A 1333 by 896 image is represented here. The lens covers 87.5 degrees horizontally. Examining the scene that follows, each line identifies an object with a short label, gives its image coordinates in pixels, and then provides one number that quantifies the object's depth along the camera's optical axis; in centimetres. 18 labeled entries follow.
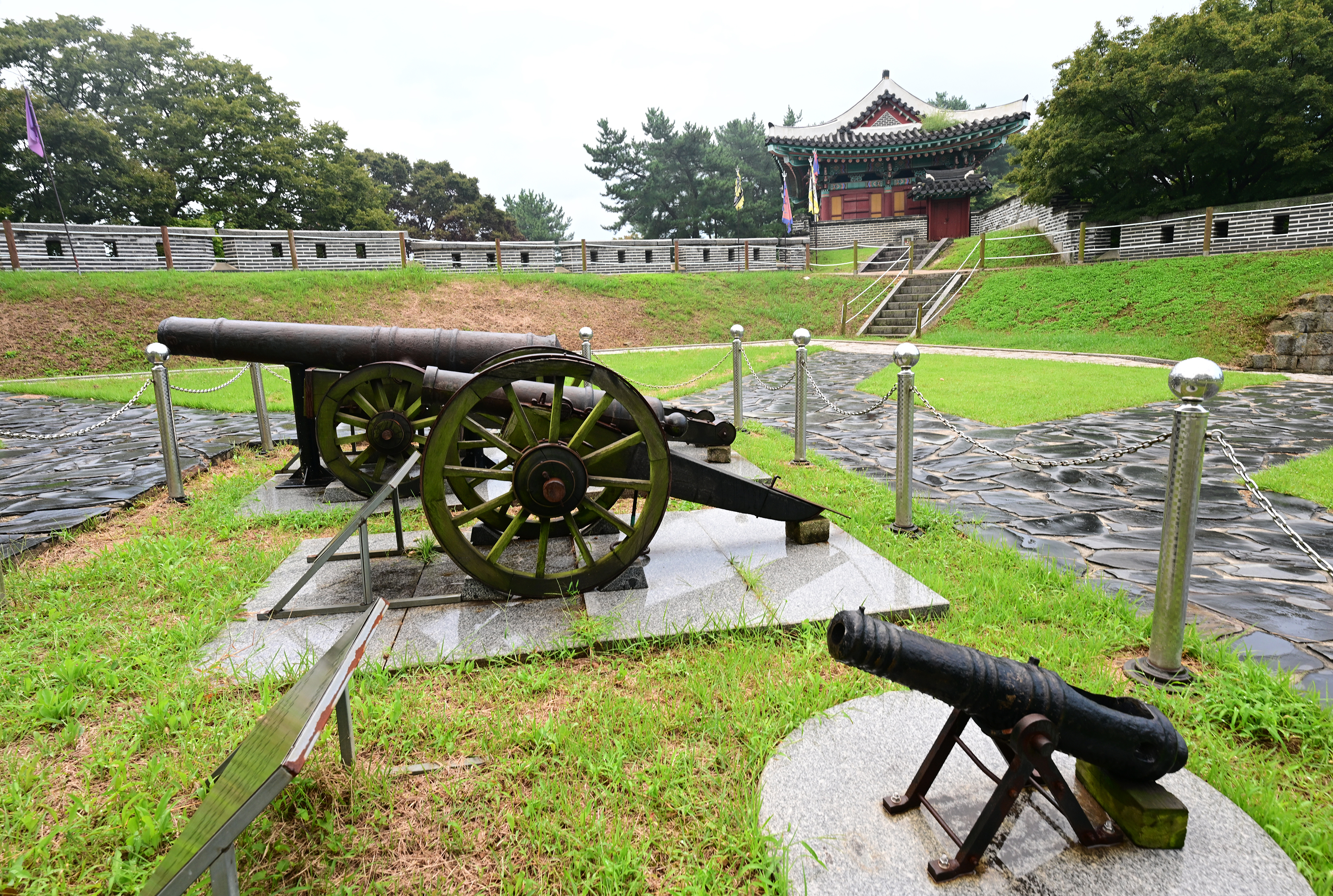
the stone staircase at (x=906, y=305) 2048
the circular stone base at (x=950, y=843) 169
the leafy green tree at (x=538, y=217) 5700
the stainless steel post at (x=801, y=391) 638
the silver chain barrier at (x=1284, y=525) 239
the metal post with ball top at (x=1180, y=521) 245
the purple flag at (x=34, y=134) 2036
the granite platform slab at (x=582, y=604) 297
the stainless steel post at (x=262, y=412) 755
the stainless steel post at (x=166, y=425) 558
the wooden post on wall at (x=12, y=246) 2042
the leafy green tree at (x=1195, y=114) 1759
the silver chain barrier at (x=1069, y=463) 295
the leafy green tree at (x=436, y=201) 4347
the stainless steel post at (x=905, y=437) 425
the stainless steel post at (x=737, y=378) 797
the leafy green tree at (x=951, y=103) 5972
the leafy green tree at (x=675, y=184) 4244
